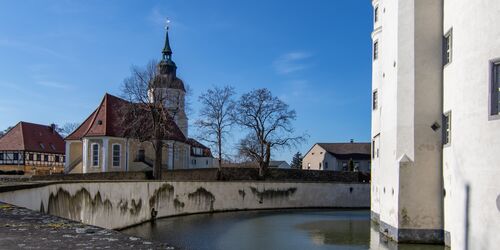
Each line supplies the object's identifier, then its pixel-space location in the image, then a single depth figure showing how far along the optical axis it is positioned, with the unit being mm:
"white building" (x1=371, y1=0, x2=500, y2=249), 11664
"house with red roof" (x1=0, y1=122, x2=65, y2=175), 54406
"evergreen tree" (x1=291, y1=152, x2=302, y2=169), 93819
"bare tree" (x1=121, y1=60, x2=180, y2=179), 36188
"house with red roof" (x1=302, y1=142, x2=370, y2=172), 68062
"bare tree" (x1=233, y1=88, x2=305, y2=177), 45188
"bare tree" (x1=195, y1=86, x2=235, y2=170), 42844
